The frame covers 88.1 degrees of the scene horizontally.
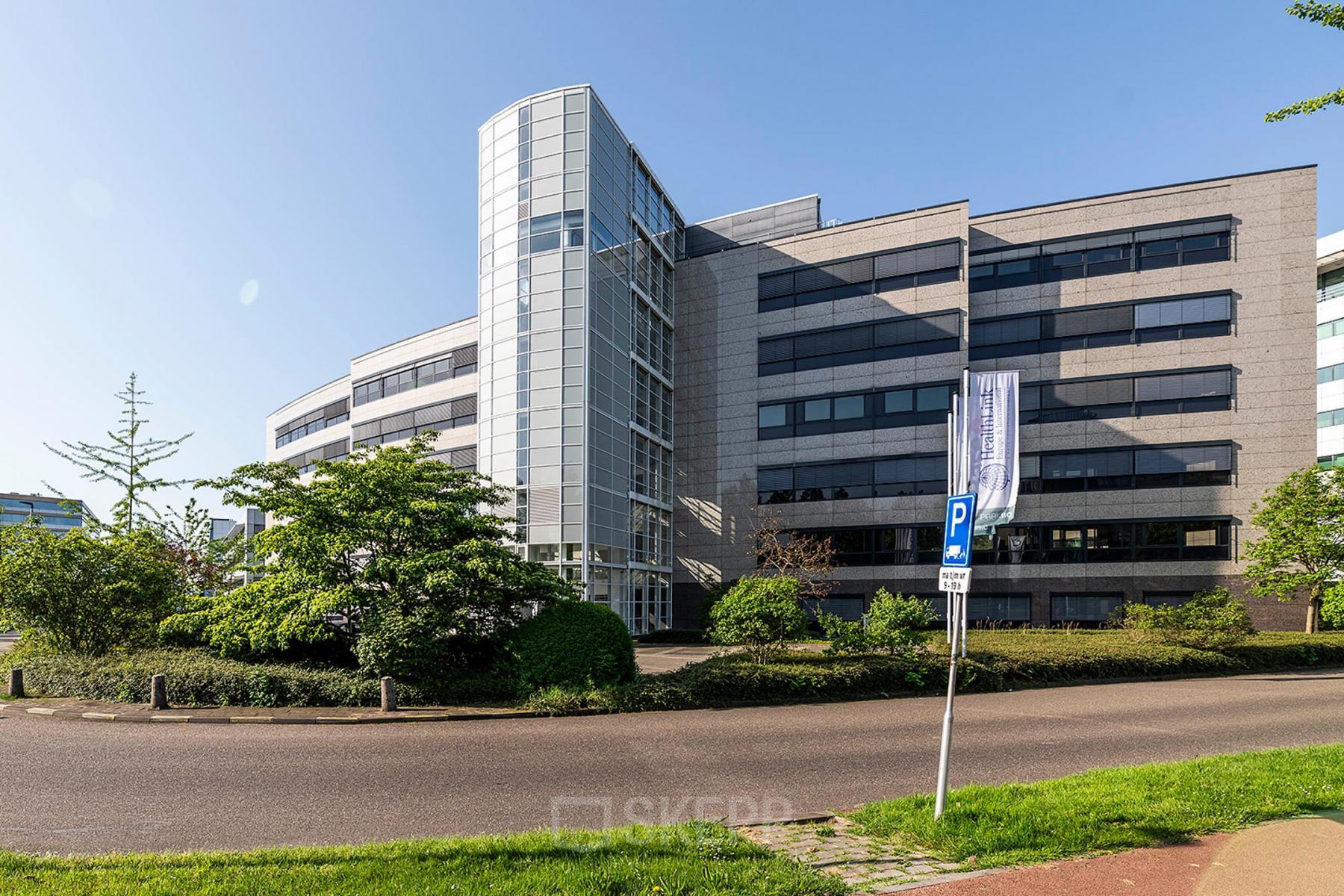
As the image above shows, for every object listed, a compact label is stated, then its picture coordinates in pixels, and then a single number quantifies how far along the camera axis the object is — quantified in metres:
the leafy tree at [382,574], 14.80
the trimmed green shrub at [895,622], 17.55
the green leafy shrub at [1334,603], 15.10
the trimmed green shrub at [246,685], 14.20
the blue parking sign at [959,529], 6.86
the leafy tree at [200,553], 22.78
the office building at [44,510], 111.31
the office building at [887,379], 31.41
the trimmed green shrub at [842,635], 17.27
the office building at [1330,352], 44.38
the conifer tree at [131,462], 24.91
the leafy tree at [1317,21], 6.69
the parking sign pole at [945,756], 6.46
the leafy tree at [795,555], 34.00
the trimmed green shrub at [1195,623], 21.33
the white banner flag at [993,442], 20.19
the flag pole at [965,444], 20.39
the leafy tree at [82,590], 17.20
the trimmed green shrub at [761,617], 16.22
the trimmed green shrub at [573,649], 14.58
